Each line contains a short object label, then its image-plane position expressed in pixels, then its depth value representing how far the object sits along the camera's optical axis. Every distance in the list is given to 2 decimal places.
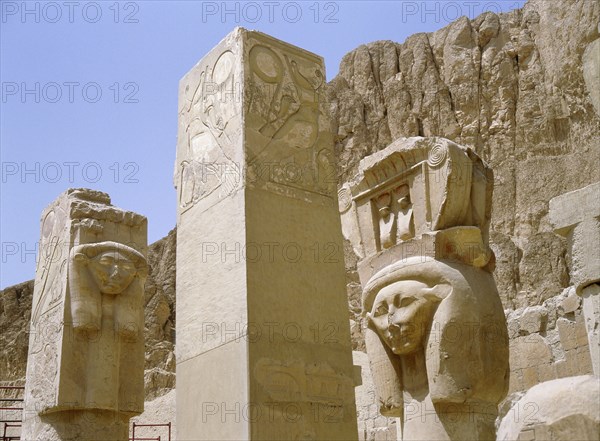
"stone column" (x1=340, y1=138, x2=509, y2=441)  4.23
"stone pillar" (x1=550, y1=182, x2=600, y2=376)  4.55
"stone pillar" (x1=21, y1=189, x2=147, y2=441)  6.45
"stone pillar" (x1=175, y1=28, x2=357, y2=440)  3.78
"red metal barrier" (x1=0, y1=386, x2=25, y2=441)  9.57
